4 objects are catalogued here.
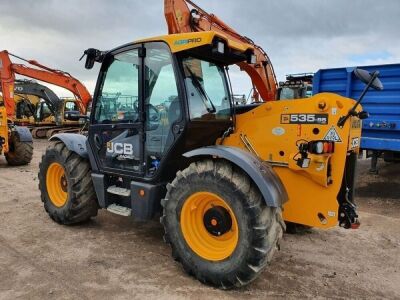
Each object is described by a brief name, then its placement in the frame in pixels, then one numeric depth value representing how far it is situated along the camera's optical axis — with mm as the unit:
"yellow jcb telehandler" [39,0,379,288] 3359
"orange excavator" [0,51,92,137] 13534
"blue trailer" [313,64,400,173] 6617
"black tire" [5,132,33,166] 10398
